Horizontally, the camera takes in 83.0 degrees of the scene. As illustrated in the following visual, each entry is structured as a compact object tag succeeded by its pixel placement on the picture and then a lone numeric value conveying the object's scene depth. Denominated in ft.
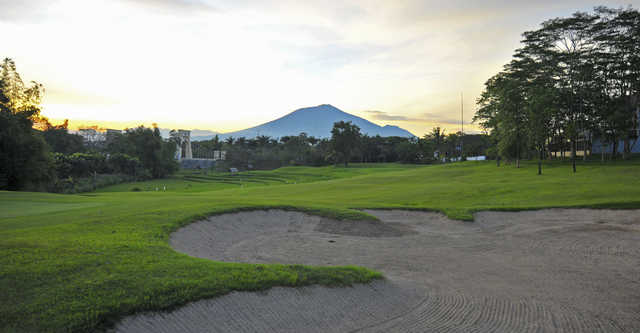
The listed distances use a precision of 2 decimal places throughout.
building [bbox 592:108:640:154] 158.92
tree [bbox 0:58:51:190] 132.98
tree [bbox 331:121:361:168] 346.54
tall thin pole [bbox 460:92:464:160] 349.74
